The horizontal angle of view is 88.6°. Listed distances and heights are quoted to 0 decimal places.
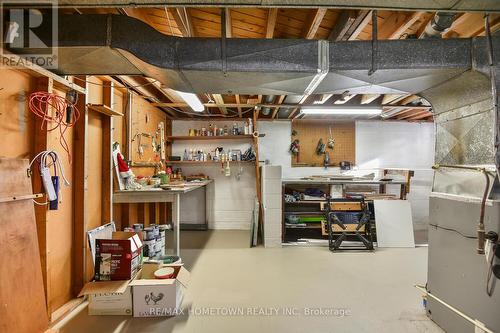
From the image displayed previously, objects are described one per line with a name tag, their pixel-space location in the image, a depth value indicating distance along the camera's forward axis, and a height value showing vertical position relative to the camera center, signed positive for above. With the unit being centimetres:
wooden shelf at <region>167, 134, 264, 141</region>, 529 +56
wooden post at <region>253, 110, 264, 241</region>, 457 -33
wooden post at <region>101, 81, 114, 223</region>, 291 -3
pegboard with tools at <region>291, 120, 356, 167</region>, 557 +54
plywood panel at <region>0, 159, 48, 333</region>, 153 -62
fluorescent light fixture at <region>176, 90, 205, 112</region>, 324 +87
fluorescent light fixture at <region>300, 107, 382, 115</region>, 441 +96
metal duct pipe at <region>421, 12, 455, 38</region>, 177 +102
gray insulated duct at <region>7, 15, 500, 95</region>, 171 +78
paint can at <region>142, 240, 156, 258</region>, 287 -95
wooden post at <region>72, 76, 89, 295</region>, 245 -27
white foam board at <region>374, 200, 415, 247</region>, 427 -99
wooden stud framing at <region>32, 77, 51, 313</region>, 199 -34
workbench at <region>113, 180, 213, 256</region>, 303 -39
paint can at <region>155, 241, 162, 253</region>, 297 -96
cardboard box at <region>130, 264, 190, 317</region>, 219 -115
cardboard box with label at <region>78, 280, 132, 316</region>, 221 -121
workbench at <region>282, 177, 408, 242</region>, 461 -75
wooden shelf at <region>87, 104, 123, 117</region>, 254 +57
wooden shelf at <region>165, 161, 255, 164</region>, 520 +5
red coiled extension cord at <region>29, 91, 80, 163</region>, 195 +43
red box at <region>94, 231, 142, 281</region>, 224 -84
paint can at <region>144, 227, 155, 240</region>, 291 -79
